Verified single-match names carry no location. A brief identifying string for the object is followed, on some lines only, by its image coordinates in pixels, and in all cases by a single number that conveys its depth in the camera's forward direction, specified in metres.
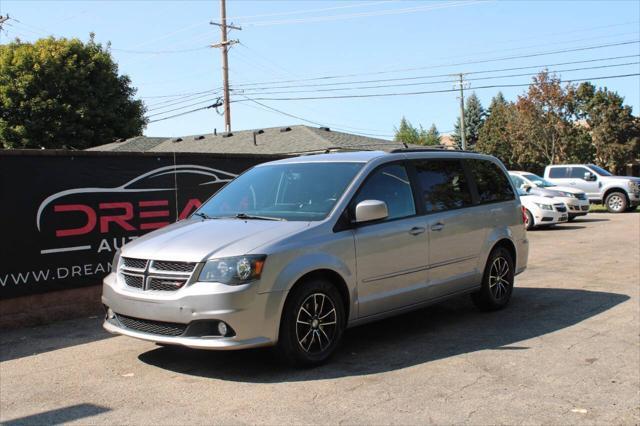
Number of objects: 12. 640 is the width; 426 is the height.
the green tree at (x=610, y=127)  57.75
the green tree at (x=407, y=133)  89.28
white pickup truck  25.27
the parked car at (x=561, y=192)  20.36
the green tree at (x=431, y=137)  87.62
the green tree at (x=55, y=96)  34.38
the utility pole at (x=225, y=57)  33.46
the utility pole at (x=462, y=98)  50.45
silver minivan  4.97
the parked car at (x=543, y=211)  18.70
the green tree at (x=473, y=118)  92.12
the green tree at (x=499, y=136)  61.76
